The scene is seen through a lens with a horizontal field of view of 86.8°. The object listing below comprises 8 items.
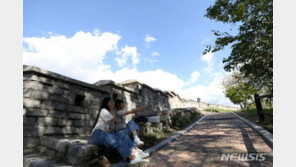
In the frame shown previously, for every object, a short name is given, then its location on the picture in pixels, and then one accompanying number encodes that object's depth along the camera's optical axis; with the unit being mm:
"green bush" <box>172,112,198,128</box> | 8664
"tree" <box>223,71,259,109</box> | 27553
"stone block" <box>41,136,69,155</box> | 3386
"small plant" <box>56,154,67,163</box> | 3245
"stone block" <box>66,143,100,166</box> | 2951
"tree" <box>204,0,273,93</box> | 5961
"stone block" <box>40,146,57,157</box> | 3638
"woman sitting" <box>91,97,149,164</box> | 2977
